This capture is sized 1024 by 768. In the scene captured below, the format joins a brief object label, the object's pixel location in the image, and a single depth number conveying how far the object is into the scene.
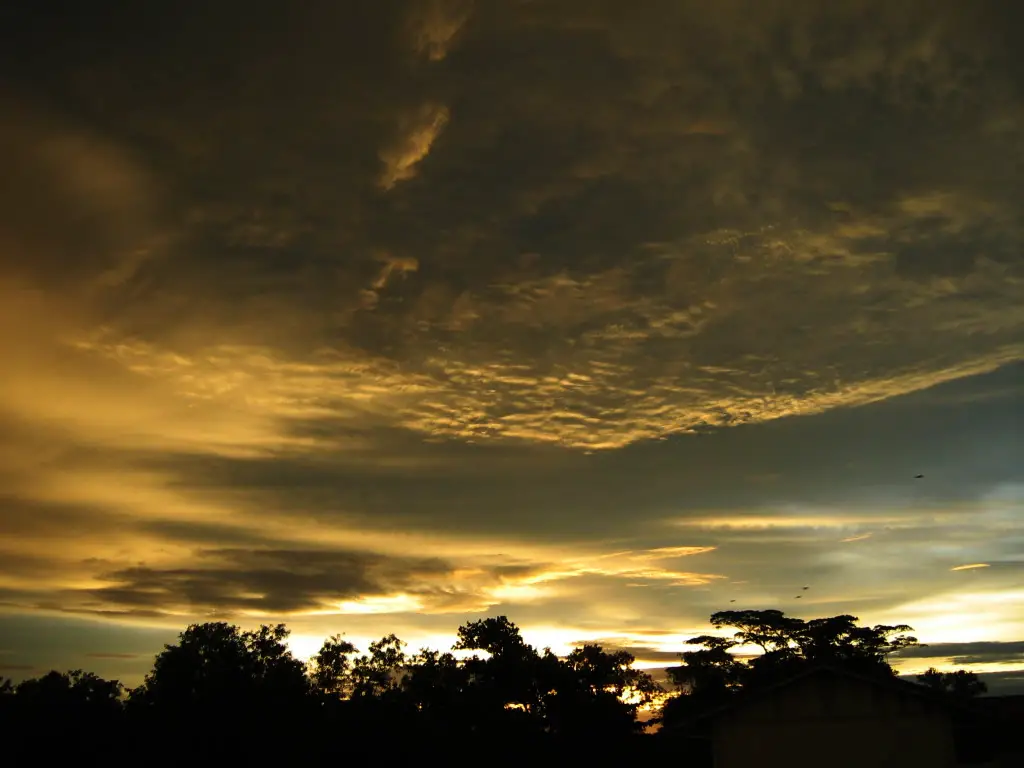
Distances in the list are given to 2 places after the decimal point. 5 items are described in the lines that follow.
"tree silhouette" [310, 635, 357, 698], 55.16
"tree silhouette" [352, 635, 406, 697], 53.75
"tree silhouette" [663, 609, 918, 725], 53.88
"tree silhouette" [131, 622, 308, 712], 42.97
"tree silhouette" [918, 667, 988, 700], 61.84
